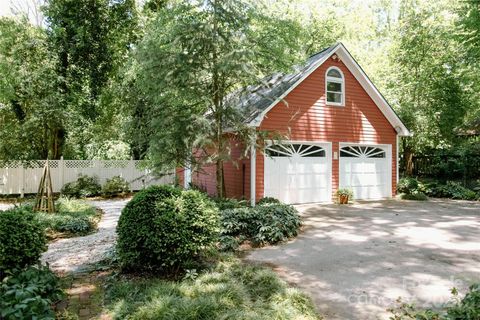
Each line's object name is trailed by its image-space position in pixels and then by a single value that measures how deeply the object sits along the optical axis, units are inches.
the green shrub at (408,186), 603.7
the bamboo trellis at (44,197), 410.3
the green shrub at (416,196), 557.1
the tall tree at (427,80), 693.9
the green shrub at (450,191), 565.0
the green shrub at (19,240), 191.6
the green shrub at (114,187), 665.0
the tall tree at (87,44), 588.7
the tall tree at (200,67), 344.8
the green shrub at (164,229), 195.9
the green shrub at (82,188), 636.1
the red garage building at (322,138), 467.2
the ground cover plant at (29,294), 130.7
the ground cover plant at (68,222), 337.7
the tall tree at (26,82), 582.7
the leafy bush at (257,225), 287.7
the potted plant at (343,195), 509.0
